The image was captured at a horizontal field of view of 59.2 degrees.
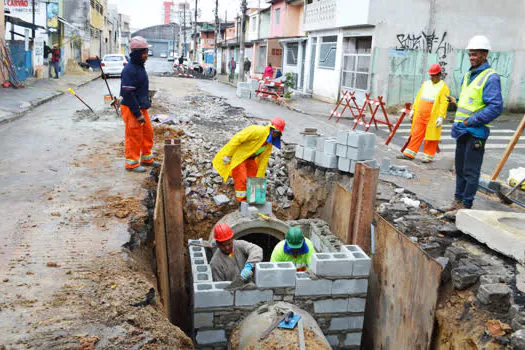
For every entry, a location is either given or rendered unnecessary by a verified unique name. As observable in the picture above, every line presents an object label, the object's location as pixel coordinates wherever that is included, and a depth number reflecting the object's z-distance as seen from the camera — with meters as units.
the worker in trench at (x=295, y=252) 5.57
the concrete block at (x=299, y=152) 8.21
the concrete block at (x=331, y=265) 5.30
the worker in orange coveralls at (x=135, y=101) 5.86
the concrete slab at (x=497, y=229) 4.23
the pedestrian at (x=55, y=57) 22.79
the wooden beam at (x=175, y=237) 6.11
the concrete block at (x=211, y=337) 5.26
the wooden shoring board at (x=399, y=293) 4.48
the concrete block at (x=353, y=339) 5.73
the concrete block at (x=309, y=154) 7.96
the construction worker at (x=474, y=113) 5.15
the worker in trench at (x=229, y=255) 5.64
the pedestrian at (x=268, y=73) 23.53
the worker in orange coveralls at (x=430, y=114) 8.14
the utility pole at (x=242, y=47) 28.09
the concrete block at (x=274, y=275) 5.14
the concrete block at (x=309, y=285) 5.31
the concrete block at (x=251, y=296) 5.17
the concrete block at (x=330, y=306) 5.47
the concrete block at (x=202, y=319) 5.13
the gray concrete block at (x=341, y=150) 7.27
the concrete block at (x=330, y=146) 7.49
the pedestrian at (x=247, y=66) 31.02
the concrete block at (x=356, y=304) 5.57
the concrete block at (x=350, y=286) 5.44
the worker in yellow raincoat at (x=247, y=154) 6.79
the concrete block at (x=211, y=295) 5.05
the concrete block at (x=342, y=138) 7.20
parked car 26.31
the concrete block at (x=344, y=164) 7.30
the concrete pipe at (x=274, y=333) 4.24
